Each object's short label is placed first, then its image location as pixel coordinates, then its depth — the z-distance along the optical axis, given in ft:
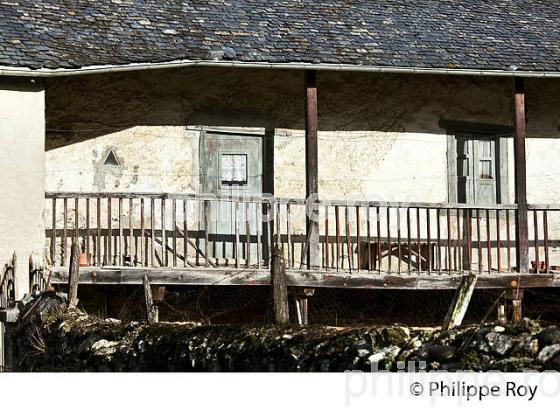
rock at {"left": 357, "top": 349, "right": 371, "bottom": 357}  27.68
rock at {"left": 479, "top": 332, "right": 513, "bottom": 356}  25.36
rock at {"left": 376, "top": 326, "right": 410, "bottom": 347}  27.37
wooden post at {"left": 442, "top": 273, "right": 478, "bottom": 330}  42.73
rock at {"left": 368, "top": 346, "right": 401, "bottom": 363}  27.04
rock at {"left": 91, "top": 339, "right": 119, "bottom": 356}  35.47
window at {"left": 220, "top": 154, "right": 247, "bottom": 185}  57.26
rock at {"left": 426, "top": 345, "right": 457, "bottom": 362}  26.04
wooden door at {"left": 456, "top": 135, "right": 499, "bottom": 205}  60.59
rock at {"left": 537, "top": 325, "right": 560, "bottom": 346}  24.83
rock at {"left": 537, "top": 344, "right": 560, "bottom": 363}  24.66
